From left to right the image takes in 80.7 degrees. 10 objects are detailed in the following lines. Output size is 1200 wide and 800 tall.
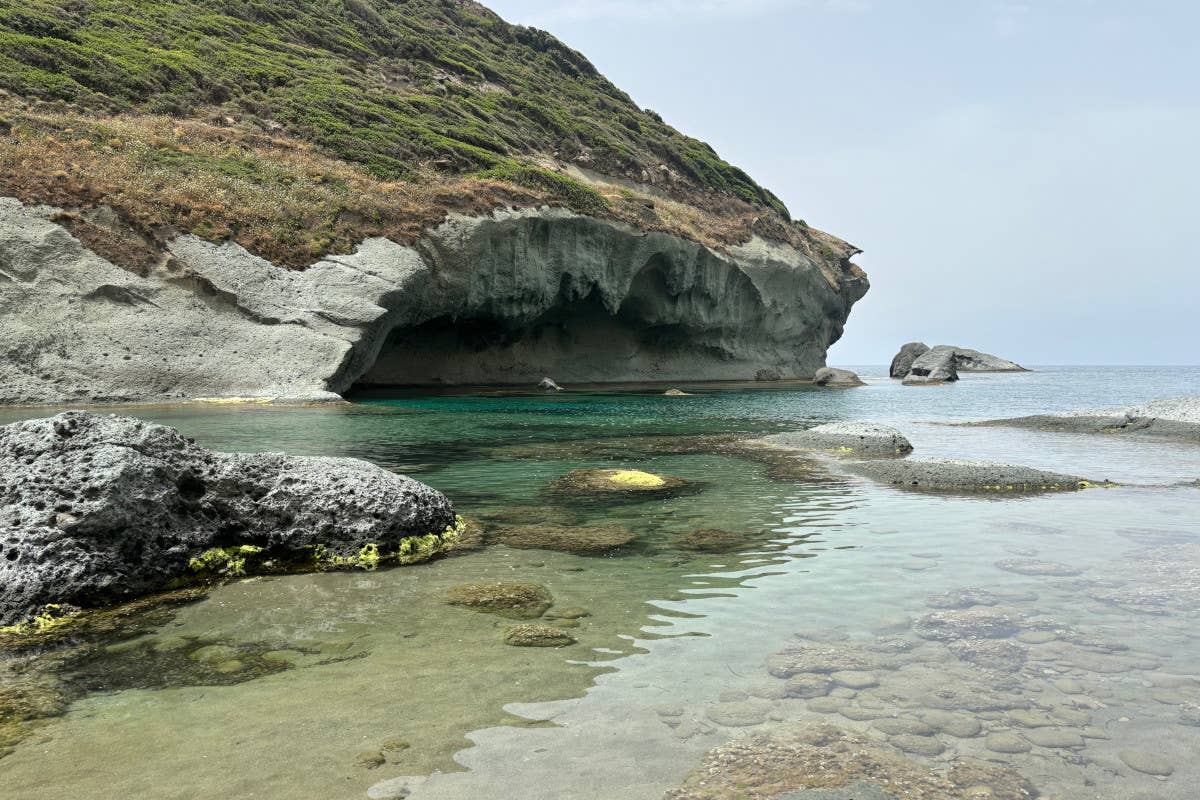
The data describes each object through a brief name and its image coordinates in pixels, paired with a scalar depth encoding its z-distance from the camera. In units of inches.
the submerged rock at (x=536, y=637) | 214.1
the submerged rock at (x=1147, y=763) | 144.4
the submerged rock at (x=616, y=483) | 477.7
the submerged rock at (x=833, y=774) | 136.9
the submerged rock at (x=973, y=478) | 507.9
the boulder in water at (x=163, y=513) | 251.9
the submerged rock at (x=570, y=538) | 334.3
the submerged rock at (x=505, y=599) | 245.1
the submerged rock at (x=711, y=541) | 334.6
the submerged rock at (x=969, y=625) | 219.9
